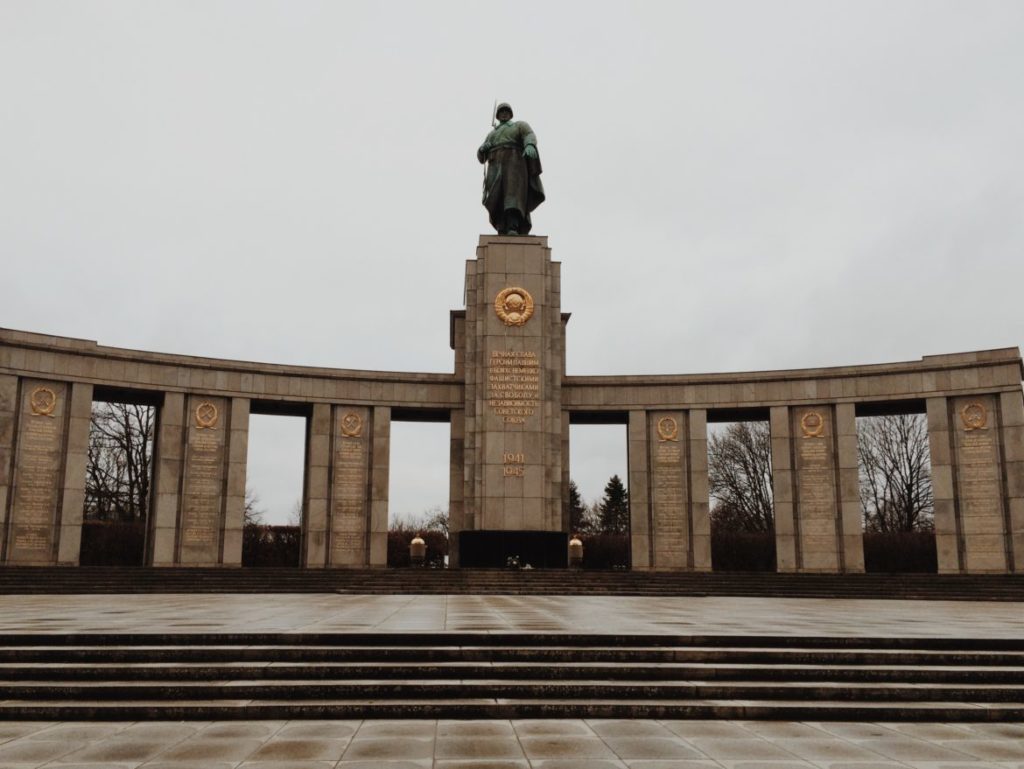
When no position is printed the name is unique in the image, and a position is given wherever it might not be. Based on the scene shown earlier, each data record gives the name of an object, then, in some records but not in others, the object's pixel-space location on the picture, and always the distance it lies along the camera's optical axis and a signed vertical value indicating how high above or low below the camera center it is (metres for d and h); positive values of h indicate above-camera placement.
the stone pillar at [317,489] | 30.38 +1.45
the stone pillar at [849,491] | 29.41 +1.45
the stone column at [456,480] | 31.02 +1.88
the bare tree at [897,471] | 50.31 +3.76
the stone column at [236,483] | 29.67 +1.60
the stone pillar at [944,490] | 28.39 +1.46
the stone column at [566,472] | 31.97 +2.22
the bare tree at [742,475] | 54.12 +3.62
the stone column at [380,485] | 31.05 +1.64
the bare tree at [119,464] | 41.31 +3.18
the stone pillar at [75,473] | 27.36 +1.77
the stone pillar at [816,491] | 29.84 +1.46
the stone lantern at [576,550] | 35.75 -0.79
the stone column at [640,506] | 31.34 +0.93
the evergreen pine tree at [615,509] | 70.19 +1.84
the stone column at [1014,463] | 27.48 +2.30
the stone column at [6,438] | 26.55 +2.81
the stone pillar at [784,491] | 30.17 +1.48
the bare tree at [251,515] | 55.47 +0.90
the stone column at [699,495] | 30.98 +1.34
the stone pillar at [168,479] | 28.61 +1.67
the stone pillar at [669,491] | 31.28 +1.50
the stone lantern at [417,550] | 33.12 -0.78
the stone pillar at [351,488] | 30.88 +1.52
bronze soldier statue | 32.88 +13.75
